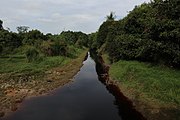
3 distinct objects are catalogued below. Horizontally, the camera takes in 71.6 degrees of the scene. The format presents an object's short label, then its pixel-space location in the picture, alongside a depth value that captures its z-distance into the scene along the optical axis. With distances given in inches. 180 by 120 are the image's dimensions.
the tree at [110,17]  1623.5
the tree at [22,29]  1602.7
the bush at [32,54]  852.3
